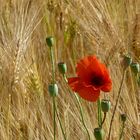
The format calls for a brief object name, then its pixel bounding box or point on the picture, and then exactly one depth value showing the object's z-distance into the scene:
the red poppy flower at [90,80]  1.14
